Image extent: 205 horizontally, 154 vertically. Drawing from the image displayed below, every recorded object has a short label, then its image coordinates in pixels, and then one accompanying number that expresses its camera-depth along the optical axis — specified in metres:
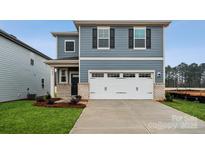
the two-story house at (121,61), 11.44
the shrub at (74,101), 9.08
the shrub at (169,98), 11.08
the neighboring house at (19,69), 10.98
